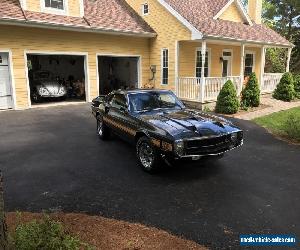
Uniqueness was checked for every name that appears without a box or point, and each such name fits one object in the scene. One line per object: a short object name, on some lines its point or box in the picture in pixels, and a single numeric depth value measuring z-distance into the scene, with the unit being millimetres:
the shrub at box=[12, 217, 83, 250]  3213
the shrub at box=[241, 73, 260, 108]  15391
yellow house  14086
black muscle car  5836
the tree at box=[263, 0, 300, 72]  33438
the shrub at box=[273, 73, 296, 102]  18102
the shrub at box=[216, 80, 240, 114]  14016
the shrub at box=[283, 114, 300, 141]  9418
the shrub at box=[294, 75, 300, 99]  19612
